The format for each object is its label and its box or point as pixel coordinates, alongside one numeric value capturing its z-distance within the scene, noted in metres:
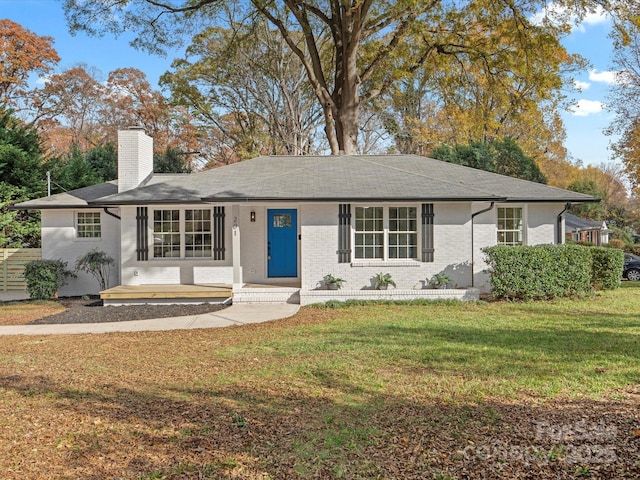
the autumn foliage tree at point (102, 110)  35.50
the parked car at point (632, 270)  19.92
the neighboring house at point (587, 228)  27.22
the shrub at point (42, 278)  13.98
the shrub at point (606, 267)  14.16
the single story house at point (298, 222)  12.86
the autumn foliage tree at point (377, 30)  18.59
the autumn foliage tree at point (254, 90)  28.53
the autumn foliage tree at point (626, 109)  24.94
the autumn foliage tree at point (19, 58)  31.53
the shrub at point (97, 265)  14.14
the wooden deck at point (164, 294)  12.28
